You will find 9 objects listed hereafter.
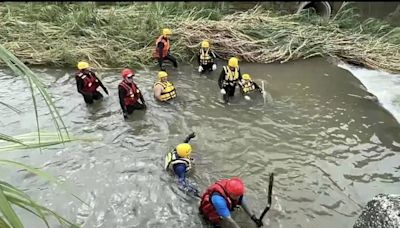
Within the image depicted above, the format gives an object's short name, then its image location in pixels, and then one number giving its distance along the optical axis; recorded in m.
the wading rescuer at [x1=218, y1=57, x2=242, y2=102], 8.59
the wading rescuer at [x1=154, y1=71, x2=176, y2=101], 8.39
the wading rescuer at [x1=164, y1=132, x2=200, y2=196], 6.11
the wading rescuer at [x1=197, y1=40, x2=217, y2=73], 9.76
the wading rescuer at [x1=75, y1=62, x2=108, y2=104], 8.20
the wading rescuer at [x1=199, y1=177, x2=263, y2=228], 5.19
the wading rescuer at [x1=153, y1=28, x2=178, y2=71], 9.83
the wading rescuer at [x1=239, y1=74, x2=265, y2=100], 8.73
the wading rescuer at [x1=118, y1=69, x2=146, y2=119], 7.86
